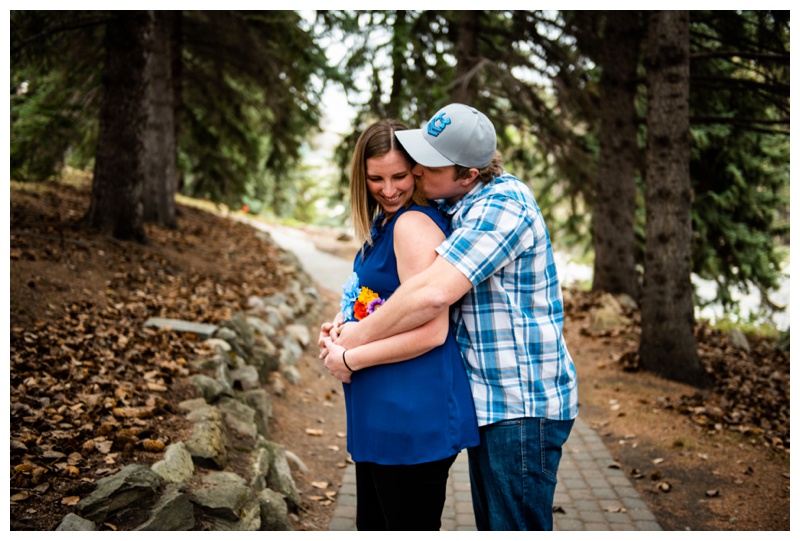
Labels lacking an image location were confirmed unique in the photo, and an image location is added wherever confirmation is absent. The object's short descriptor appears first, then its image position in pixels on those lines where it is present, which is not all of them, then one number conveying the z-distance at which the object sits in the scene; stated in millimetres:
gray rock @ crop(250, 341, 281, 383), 6973
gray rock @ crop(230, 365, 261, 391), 6242
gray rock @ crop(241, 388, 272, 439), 5755
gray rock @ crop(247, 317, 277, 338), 7965
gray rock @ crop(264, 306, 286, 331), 8730
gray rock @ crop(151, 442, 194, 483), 3760
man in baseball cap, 2402
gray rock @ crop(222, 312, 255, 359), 6824
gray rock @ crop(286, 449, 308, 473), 5434
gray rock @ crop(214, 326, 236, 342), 6750
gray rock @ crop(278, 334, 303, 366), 7951
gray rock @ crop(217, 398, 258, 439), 5109
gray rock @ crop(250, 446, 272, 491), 4430
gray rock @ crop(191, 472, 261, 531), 3648
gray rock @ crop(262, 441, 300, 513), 4652
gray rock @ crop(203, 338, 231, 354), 6336
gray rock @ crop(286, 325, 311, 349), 8953
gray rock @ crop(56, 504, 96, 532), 3061
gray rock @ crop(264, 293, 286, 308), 9370
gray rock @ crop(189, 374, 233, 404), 5289
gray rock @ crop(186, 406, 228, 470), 4203
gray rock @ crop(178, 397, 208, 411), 4836
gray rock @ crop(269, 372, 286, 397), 6922
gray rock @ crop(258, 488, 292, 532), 4083
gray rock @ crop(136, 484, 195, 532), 3324
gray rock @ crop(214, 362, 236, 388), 5719
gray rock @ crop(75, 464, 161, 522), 3232
